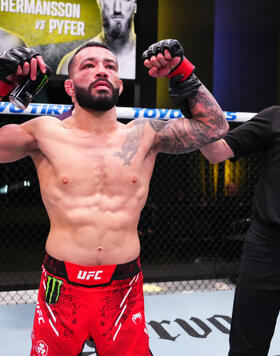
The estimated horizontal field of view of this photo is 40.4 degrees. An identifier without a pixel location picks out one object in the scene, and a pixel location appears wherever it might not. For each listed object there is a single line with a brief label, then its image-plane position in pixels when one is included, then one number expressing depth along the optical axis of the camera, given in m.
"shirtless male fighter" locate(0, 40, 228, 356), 1.28
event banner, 3.63
